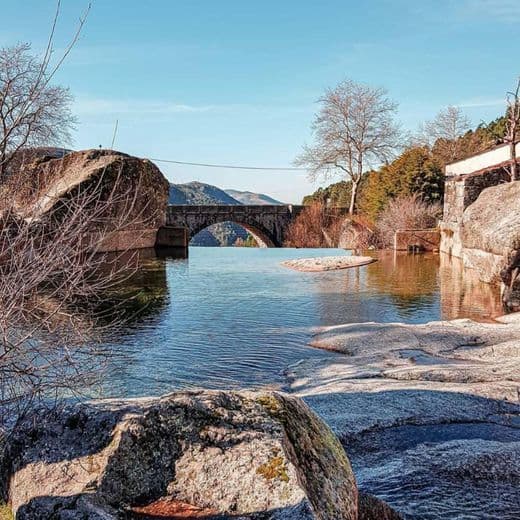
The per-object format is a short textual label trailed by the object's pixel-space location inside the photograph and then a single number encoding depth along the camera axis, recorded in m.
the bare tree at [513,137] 21.44
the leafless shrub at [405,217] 27.31
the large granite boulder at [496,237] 12.73
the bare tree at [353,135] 36.09
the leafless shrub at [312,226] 35.06
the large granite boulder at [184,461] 2.45
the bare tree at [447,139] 45.06
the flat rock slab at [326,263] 19.00
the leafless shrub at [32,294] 3.49
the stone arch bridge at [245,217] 34.66
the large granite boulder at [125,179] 18.93
